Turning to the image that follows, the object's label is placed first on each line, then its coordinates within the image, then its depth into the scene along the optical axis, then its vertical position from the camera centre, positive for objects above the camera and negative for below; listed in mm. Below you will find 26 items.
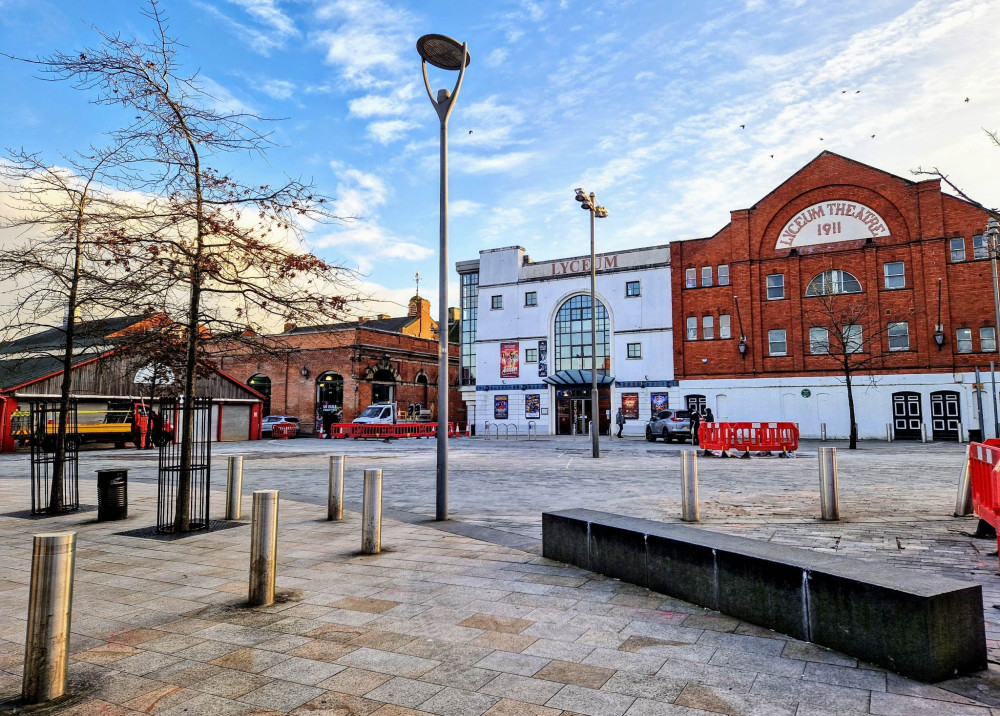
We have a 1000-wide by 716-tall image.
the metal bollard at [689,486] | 8594 -1194
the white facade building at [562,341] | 39531 +4187
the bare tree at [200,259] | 7941 +1918
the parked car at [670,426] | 29656 -1193
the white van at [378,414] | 37438 -640
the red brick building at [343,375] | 41344 +2057
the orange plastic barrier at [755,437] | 20625 -1205
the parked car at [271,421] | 39978 -1088
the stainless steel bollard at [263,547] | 5012 -1165
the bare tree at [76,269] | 7773 +1923
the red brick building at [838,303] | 31906 +5413
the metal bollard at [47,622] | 3299 -1167
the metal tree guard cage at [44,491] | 9602 -1676
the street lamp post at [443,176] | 9102 +3559
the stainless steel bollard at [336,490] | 9234 -1291
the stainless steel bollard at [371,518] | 6828 -1289
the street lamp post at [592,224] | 21402 +6434
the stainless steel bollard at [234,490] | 9305 -1288
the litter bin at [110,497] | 9383 -1390
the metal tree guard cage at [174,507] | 8312 -1657
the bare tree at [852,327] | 32844 +4132
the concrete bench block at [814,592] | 3459 -1291
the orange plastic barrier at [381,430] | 35756 -1597
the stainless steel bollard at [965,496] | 8680 -1355
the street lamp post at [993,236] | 18978 +5170
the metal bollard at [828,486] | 8500 -1182
